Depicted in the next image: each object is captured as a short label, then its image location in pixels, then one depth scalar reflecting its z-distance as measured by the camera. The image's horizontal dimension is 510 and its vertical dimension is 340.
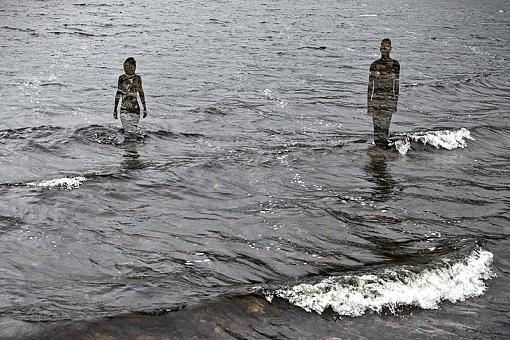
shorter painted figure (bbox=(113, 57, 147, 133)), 15.04
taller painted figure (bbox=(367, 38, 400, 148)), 14.00
